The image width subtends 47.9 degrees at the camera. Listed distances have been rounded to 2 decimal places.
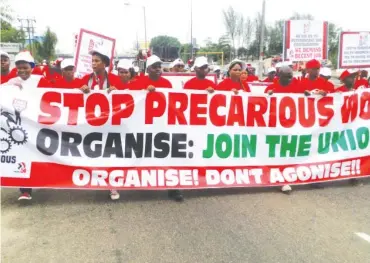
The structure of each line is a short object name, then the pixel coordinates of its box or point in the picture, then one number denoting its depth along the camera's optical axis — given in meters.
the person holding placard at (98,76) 5.66
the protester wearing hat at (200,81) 6.03
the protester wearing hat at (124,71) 6.72
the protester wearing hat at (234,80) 6.13
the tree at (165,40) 124.62
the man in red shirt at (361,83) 7.16
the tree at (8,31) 53.82
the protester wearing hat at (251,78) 10.97
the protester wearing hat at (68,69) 6.67
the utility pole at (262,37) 23.23
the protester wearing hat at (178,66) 11.18
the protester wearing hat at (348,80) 6.64
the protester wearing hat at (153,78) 5.71
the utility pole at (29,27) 64.09
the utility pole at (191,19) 40.49
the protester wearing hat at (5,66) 5.96
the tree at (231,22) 76.69
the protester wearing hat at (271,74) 11.16
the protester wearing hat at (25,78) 5.29
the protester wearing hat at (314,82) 6.37
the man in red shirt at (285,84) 6.14
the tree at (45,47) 61.44
